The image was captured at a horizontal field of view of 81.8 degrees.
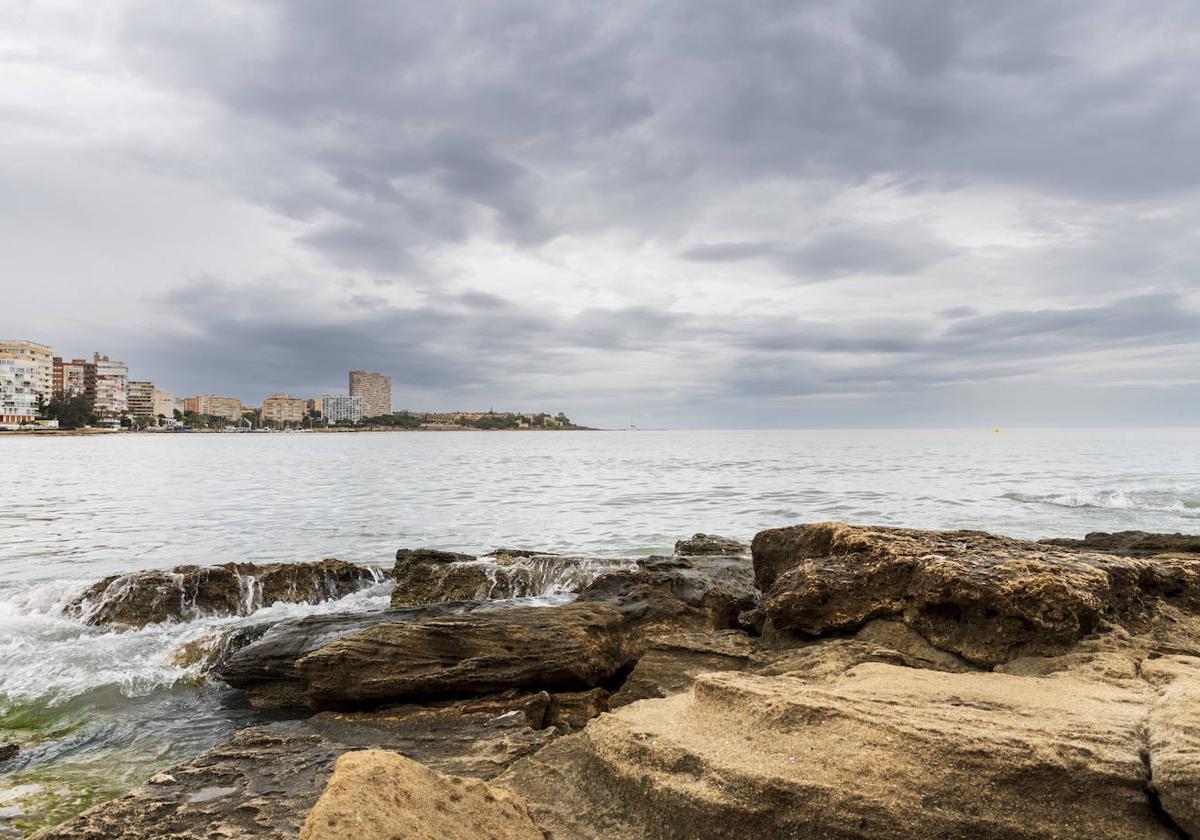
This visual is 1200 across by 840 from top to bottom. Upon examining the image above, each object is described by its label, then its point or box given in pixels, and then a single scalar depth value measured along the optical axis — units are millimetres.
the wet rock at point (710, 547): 14547
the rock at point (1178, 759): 3248
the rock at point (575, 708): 6539
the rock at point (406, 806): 3301
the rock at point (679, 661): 6727
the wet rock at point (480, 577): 12930
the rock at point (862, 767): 3436
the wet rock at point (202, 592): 12016
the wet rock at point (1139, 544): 11160
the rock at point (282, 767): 4219
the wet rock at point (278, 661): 8133
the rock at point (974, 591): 5828
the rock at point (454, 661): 6922
